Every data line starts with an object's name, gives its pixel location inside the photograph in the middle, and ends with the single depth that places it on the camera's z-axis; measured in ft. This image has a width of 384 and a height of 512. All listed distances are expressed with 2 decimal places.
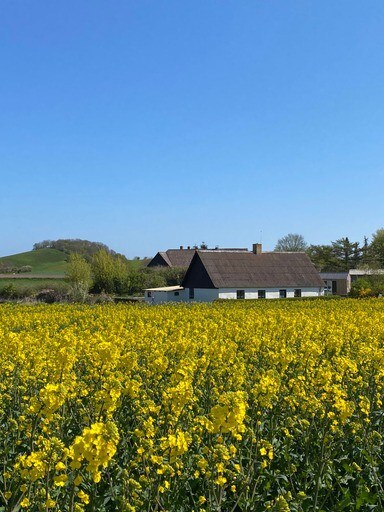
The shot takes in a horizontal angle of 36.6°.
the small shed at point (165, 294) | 169.07
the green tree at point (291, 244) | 298.56
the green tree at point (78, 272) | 180.34
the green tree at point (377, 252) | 250.78
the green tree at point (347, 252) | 254.43
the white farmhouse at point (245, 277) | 155.63
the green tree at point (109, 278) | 187.32
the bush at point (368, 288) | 135.95
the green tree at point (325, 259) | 252.83
